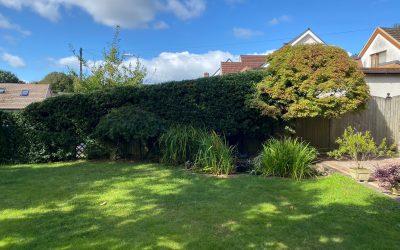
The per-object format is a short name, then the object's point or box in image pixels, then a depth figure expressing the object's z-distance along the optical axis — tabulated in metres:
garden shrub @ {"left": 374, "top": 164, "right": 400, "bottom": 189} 6.10
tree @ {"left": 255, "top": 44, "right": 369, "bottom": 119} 9.35
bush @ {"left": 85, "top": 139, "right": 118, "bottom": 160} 10.35
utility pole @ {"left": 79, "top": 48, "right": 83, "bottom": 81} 18.95
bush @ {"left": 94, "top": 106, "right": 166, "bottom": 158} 9.44
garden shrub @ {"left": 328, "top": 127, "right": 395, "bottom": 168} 7.05
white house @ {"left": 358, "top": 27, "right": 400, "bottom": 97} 14.28
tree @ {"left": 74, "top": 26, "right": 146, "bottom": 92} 17.56
